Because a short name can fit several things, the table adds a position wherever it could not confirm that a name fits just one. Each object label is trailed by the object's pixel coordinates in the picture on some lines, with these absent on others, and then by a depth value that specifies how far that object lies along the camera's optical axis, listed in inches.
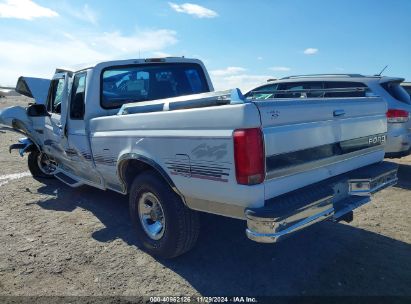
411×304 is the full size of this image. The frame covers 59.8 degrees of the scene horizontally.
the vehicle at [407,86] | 357.1
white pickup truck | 106.3
